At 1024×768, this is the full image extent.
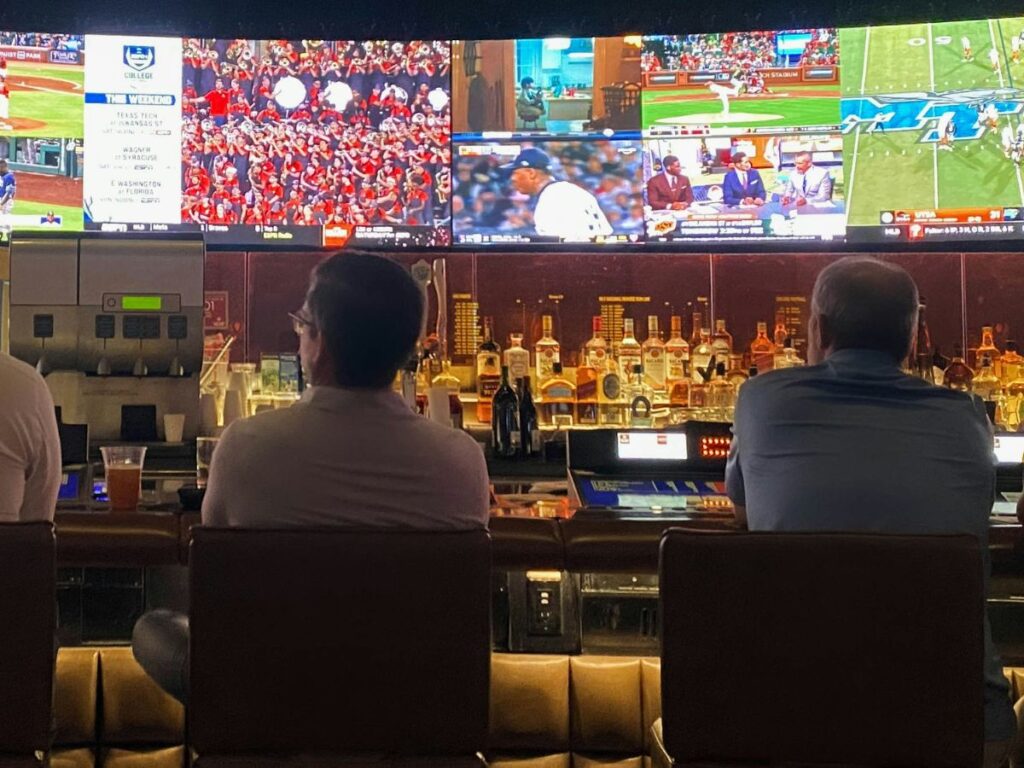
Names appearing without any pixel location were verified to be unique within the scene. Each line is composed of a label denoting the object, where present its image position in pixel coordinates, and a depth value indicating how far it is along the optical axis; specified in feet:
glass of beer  7.36
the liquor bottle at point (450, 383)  11.13
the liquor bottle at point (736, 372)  13.04
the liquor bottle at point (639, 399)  12.74
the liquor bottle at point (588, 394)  13.15
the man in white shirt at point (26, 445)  6.32
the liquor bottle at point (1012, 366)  13.09
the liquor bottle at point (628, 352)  13.34
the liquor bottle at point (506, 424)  11.37
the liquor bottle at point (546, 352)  13.58
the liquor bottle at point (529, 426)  11.39
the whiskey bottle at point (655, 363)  13.23
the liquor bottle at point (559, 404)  13.14
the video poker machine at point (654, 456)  8.90
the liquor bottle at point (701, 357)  13.34
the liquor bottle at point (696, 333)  13.53
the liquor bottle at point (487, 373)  12.97
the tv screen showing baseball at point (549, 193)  13.41
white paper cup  12.19
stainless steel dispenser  12.37
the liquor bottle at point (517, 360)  13.16
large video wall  13.28
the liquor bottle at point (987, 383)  12.76
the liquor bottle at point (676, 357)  13.24
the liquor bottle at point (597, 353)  13.44
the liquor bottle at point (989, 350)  13.41
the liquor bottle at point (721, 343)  13.52
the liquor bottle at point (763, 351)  13.58
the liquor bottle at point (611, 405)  13.09
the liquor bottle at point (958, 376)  12.83
